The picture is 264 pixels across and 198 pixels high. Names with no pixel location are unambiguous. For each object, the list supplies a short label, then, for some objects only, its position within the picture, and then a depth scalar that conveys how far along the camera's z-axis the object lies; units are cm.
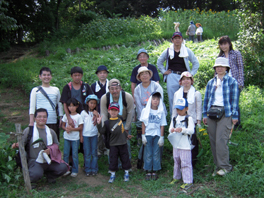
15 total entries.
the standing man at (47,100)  478
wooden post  403
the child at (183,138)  414
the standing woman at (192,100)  447
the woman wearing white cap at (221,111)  412
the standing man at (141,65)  524
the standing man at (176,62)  522
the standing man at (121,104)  476
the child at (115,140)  455
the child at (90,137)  480
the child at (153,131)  457
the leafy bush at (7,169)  421
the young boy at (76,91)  481
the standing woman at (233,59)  501
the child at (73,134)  472
